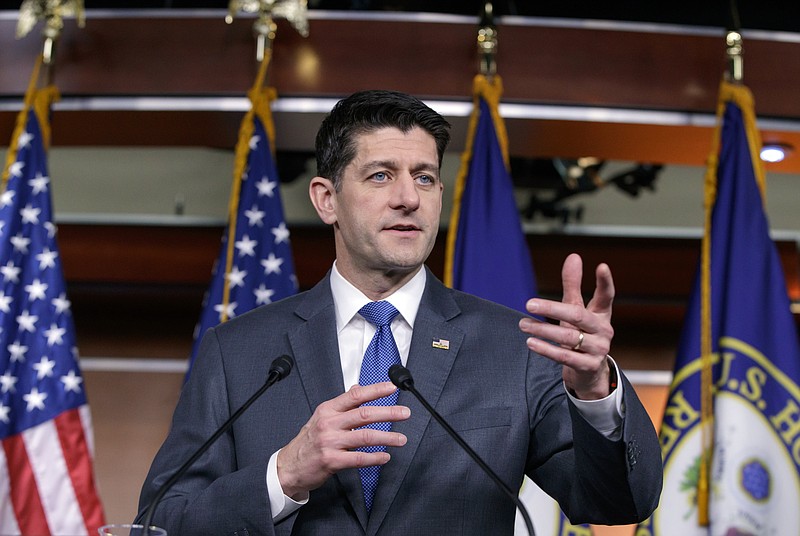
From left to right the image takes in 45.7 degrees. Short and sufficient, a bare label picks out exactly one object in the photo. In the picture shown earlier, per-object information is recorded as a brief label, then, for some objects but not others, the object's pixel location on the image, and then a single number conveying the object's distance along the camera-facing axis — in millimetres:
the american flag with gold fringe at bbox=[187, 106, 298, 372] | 3289
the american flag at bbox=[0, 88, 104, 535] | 3160
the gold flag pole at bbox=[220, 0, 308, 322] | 3145
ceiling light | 3484
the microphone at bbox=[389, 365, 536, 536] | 1391
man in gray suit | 1496
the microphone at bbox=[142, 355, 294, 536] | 1412
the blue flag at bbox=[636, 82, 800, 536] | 2934
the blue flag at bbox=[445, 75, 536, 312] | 3145
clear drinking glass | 1274
